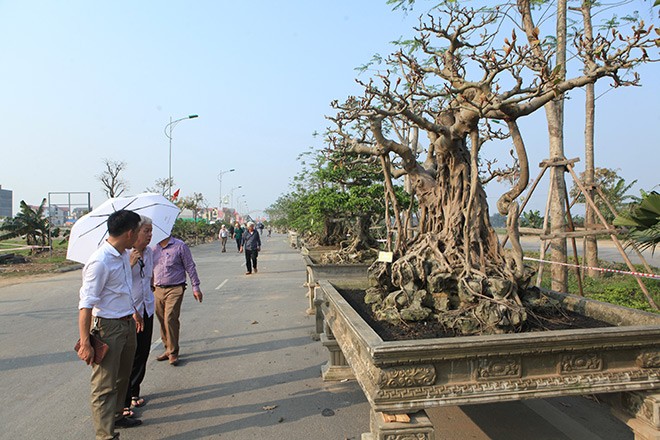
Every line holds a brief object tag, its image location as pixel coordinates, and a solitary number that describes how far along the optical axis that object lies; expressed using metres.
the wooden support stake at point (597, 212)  5.51
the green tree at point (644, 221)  5.30
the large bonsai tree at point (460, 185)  3.16
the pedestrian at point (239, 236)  21.20
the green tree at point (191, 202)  36.95
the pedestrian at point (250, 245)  13.26
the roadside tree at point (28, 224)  20.17
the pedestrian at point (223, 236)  24.96
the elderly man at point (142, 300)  3.68
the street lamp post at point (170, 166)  22.77
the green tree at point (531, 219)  24.35
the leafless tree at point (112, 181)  28.17
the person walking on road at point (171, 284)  4.93
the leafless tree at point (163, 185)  34.31
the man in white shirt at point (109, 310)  2.93
